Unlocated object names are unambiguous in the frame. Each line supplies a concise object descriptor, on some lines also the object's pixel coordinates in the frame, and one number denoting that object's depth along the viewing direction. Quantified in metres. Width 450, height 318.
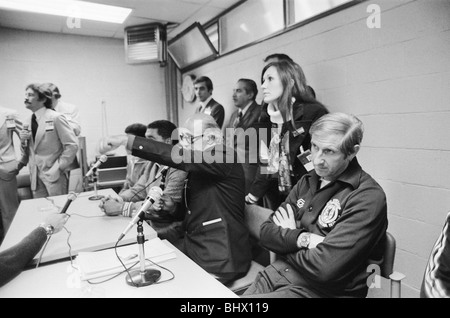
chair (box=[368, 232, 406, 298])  1.24
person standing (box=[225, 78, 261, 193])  2.85
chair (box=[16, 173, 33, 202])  4.23
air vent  4.30
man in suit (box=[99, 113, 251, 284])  1.67
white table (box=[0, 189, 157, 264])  1.48
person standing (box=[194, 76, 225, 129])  3.74
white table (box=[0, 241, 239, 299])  1.06
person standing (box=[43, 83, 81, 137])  3.45
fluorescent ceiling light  3.54
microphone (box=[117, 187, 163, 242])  1.11
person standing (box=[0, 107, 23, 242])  3.44
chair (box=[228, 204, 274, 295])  1.63
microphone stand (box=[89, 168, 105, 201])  2.41
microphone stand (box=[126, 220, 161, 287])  1.10
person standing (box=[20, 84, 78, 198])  3.28
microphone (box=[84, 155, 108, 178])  1.77
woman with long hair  2.05
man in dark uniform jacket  1.23
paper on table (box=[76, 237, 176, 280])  1.20
